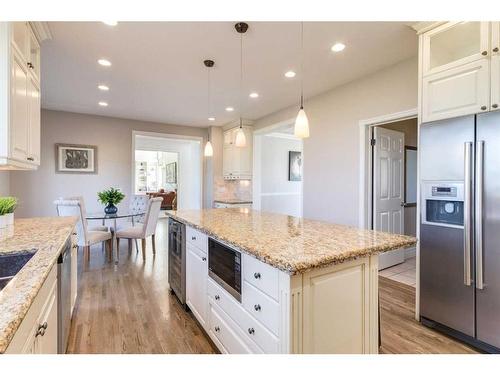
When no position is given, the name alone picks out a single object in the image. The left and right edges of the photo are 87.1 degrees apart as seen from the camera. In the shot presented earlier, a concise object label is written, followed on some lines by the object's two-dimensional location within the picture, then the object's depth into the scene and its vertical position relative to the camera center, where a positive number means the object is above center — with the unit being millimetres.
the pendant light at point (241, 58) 2223 +1355
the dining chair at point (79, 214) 3383 -368
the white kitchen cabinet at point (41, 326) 805 -518
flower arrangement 4110 -221
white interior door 3510 +12
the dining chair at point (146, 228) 4031 -674
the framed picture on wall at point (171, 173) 9992 +524
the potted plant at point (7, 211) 1887 -184
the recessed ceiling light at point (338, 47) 2545 +1373
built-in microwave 1593 -538
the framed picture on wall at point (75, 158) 5023 +538
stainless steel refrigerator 1821 -318
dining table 3802 -456
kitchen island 1214 -541
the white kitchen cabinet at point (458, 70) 1846 +885
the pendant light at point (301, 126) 2139 +488
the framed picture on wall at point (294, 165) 6793 +535
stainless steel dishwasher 1517 -700
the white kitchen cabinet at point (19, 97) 1617 +629
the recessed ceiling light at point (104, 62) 2893 +1384
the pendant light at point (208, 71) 2910 +1368
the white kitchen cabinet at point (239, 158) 5699 +608
